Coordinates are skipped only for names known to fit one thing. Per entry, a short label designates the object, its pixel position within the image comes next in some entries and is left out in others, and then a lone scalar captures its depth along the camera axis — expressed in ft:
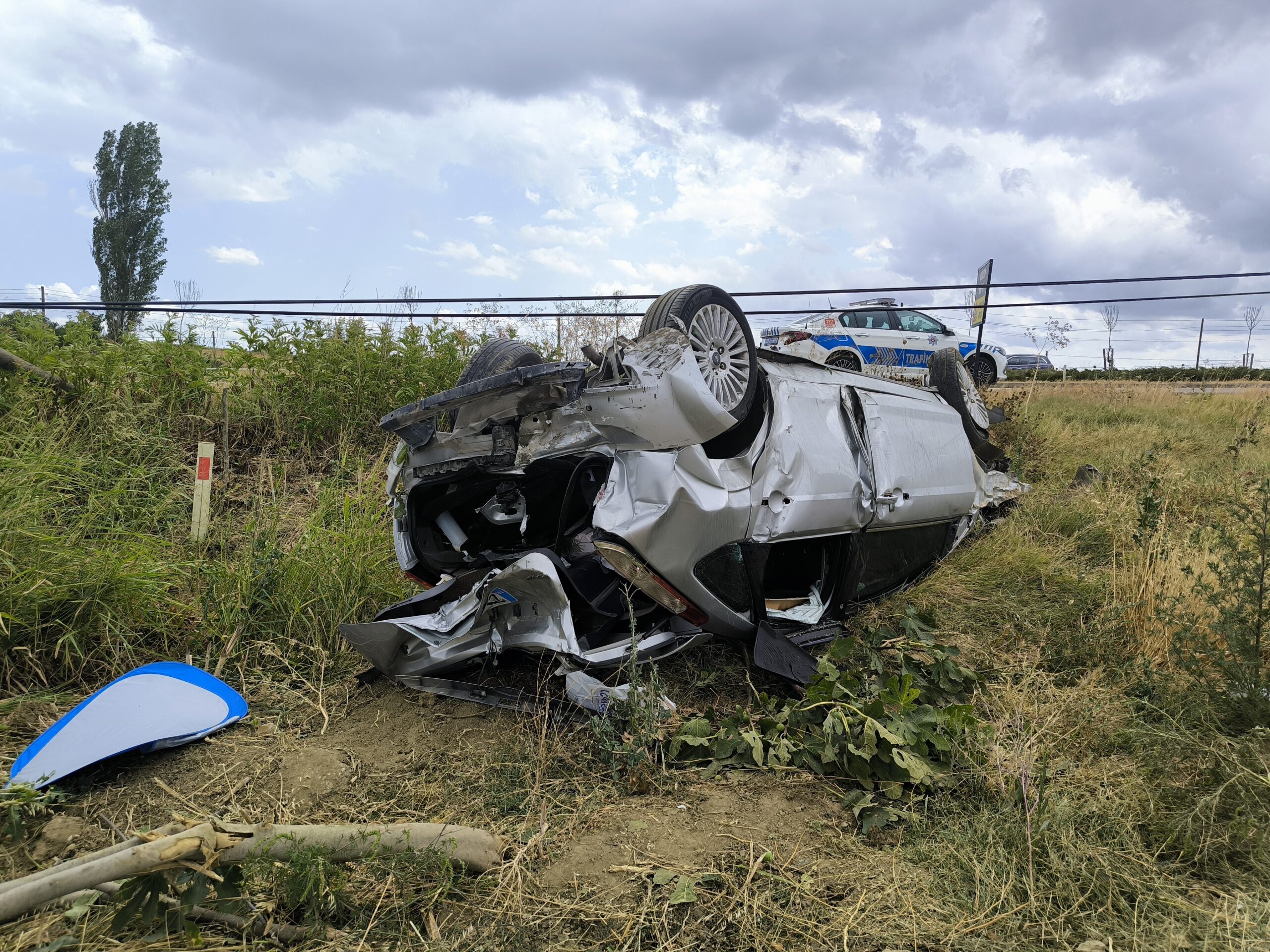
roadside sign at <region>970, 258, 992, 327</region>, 40.19
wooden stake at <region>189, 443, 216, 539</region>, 16.15
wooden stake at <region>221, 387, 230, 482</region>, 19.40
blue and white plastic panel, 9.39
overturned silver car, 10.18
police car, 46.93
